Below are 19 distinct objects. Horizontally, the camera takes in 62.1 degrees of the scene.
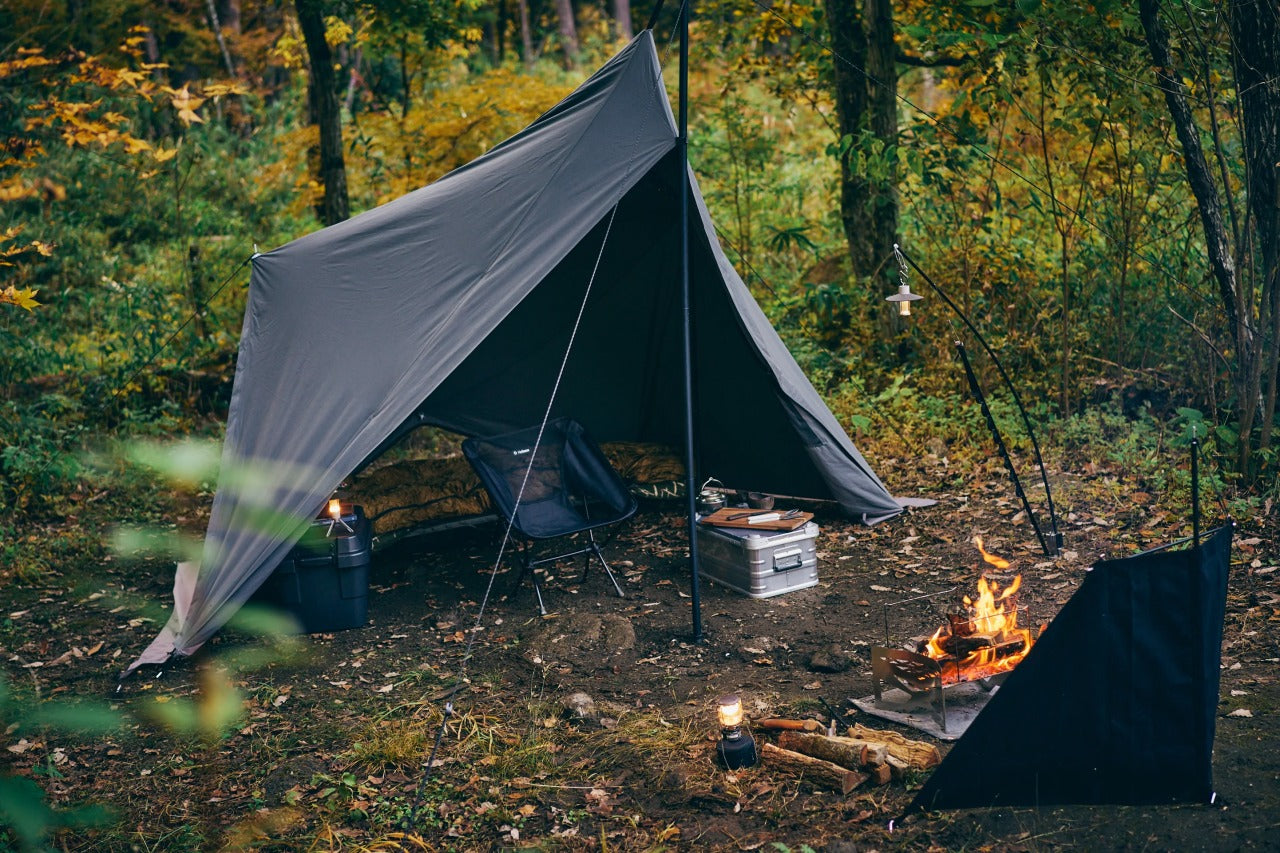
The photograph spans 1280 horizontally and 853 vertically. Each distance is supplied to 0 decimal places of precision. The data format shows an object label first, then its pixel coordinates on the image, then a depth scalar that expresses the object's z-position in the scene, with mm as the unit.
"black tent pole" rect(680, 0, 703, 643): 4285
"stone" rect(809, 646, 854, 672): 4141
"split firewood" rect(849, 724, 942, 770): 3277
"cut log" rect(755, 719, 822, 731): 3530
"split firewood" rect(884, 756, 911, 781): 3244
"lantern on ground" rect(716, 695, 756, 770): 3391
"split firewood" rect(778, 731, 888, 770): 3268
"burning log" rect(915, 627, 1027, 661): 3564
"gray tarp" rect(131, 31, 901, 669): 4352
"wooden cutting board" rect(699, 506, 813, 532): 4922
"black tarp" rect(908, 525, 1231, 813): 2676
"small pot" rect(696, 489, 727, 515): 5504
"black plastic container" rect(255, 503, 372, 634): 4723
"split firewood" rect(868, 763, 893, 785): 3238
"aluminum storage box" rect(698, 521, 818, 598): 4910
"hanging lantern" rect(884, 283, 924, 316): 4324
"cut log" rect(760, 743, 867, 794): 3225
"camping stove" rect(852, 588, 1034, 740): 3562
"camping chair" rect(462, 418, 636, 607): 5141
